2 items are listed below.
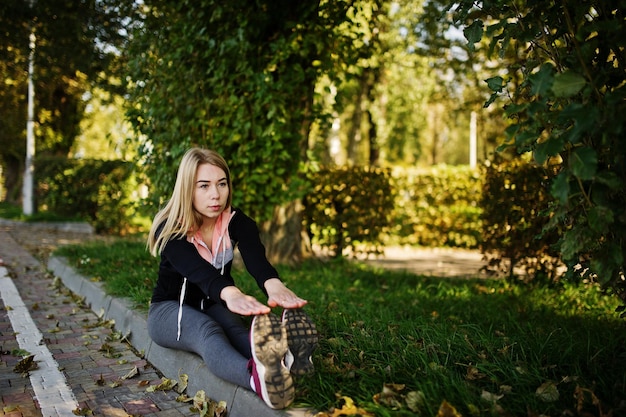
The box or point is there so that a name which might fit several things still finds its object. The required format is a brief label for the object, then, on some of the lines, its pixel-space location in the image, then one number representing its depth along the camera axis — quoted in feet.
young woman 8.91
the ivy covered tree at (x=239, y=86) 21.11
